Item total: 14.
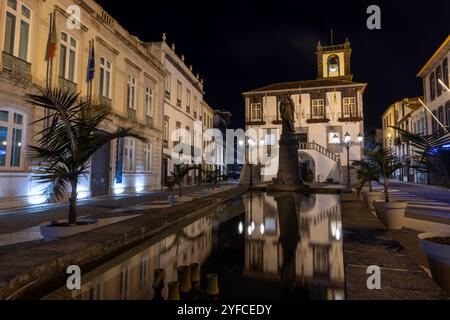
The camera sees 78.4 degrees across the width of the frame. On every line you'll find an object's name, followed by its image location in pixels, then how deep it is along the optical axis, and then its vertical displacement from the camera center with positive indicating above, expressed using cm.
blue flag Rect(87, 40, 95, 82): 1286 +502
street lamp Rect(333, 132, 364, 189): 3153 +414
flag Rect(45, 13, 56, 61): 1059 +511
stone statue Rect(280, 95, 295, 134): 1825 +406
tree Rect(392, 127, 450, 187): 367 +36
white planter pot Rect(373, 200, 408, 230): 620 -80
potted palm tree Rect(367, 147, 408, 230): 621 -56
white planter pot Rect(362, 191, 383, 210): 972 -67
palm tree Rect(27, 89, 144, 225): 483 +63
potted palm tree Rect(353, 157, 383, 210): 806 +9
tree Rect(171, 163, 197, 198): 1082 +6
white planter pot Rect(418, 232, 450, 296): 285 -87
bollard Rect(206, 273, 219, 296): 288 -114
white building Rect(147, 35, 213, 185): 2208 +668
